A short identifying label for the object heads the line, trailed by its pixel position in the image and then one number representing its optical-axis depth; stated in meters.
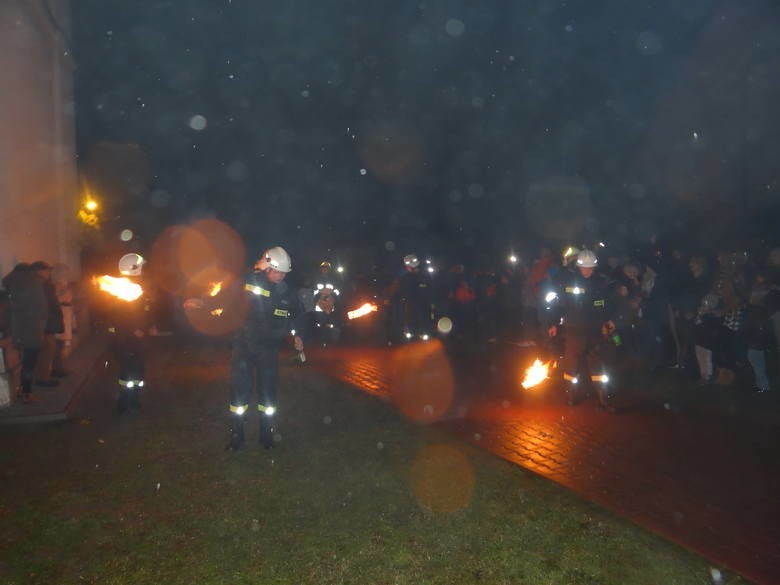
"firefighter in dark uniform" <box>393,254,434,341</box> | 15.12
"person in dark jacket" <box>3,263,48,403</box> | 8.96
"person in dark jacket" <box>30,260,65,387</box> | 9.35
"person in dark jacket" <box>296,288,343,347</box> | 16.05
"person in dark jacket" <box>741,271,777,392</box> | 9.49
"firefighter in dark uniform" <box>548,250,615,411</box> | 8.67
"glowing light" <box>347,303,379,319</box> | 14.20
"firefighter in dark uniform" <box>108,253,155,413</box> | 8.33
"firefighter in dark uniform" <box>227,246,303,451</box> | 7.00
